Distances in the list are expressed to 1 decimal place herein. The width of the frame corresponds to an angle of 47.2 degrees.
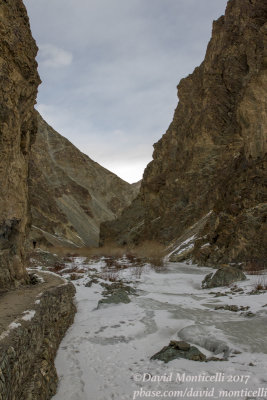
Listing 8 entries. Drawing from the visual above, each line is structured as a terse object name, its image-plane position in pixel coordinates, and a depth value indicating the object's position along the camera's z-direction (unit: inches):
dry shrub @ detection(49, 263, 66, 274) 655.9
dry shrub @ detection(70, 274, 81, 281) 505.5
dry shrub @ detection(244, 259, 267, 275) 482.3
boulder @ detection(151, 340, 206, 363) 177.8
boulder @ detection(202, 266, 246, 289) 421.7
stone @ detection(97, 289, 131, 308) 330.4
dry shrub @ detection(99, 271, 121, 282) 524.2
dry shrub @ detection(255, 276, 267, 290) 346.1
